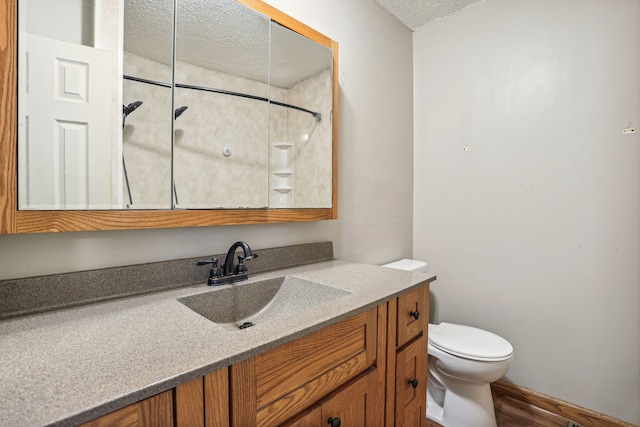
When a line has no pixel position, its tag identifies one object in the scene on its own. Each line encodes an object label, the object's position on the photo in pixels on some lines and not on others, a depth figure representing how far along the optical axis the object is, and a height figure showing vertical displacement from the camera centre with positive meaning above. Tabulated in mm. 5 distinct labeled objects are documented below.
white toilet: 1438 -796
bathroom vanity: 479 -288
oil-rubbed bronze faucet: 1068 -227
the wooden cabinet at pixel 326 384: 553 -419
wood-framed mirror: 721 -11
